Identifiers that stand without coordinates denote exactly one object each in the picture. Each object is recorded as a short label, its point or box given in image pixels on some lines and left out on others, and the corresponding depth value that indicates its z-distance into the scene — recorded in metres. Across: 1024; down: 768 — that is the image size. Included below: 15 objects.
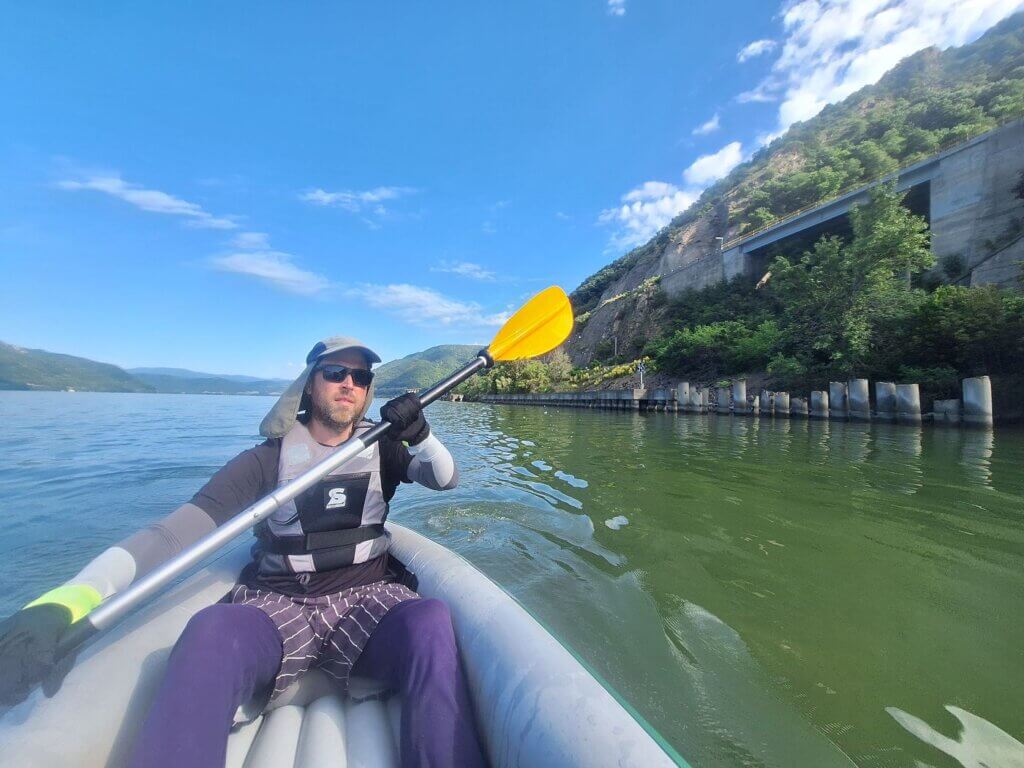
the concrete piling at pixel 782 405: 16.12
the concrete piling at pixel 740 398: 17.86
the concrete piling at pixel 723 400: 18.92
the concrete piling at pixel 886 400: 13.15
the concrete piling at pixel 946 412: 12.05
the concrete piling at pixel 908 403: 12.55
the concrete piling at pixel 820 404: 15.09
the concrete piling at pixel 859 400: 13.80
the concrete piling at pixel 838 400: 14.56
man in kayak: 1.28
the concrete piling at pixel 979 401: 11.22
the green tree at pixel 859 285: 16.77
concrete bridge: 18.00
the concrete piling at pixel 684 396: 21.07
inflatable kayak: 1.16
